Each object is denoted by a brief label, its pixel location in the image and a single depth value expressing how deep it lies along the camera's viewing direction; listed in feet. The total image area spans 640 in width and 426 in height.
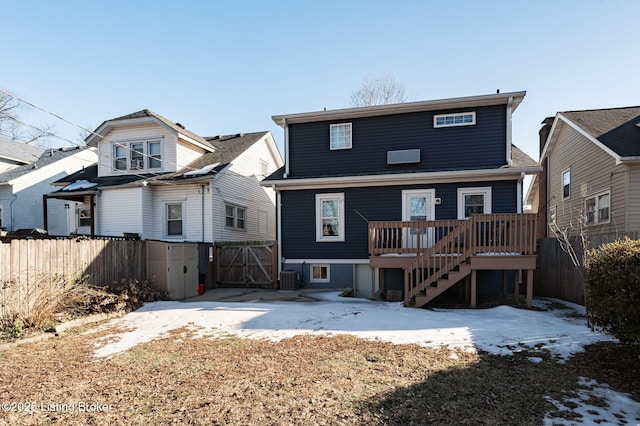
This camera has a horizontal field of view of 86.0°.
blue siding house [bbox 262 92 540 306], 33.83
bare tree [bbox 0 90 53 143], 82.12
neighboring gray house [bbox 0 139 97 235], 59.41
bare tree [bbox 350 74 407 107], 68.49
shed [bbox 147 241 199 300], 32.17
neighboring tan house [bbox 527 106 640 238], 33.22
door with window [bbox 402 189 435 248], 35.62
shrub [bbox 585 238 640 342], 12.72
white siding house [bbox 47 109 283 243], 44.96
